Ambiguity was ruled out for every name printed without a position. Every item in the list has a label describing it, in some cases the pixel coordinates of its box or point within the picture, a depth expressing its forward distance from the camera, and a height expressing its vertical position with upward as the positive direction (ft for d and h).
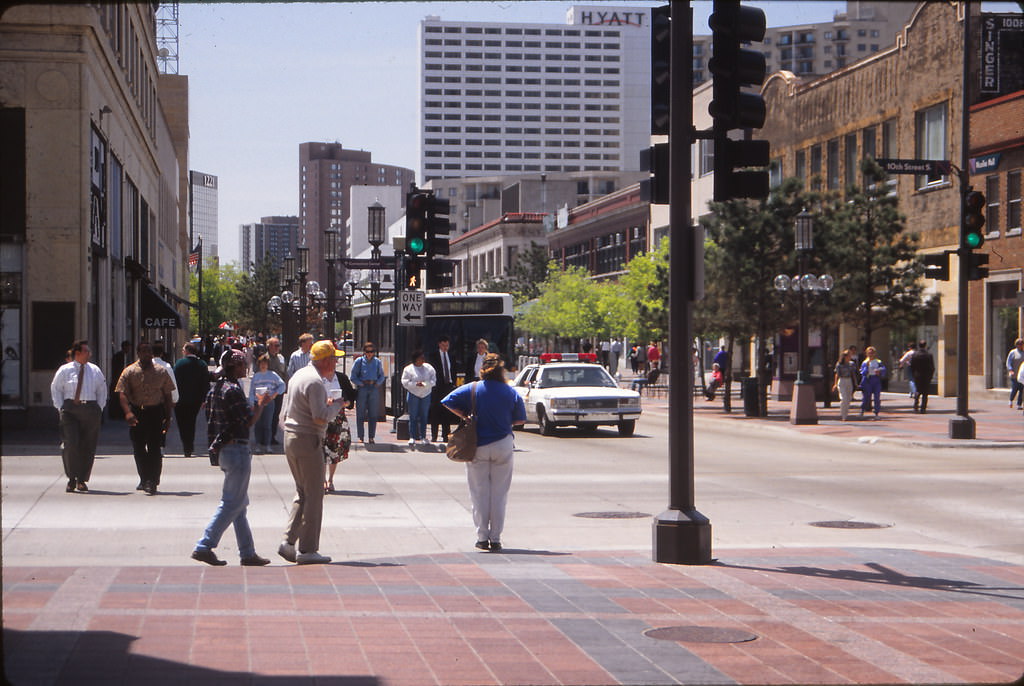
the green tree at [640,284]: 186.06 +8.94
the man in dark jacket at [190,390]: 70.64 -2.69
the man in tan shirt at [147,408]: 52.54 -2.78
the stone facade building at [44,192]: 84.53 +9.70
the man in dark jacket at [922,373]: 114.11 -2.63
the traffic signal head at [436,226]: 71.00 +6.33
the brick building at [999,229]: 124.47 +11.06
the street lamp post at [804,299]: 100.94 +3.44
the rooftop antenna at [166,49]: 292.81 +69.02
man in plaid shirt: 34.58 -3.26
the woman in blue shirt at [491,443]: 38.47 -3.06
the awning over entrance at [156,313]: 138.82 +3.00
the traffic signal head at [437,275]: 71.46 +3.68
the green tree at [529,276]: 288.30 +14.73
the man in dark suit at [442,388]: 79.02 -2.91
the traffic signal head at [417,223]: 70.38 +6.41
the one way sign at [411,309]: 80.84 +2.03
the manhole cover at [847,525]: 45.37 -6.37
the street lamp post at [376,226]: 113.91 +10.12
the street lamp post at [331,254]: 132.57 +8.90
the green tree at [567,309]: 224.74 +5.88
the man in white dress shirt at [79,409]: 52.44 -2.82
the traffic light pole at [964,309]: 80.53 +2.16
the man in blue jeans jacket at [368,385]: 76.33 -2.57
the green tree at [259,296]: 354.33 +12.50
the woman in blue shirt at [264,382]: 55.11 -1.80
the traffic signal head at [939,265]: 81.30 +4.91
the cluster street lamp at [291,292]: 153.99 +6.93
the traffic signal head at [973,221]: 80.28 +7.55
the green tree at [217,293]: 412.36 +15.74
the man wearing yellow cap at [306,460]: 35.24 -3.23
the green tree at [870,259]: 118.73 +7.79
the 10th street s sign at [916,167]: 75.05 +10.43
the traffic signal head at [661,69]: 35.96 +7.63
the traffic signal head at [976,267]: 79.94 +4.72
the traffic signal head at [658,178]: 36.55 +4.67
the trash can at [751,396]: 110.32 -4.52
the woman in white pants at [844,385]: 104.06 -3.37
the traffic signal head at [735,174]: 35.76 +4.69
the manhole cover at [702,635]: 24.89 -5.67
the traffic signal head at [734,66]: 35.17 +7.56
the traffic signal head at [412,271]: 73.97 +4.04
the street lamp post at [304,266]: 152.60 +8.89
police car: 88.99 -3.89
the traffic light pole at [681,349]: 34.68 -0.18
